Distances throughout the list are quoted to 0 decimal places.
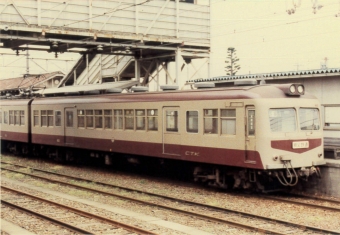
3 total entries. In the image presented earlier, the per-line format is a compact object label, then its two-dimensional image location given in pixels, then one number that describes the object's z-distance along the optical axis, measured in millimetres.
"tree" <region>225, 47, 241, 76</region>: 66938
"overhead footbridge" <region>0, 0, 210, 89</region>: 21000
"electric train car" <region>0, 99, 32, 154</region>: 24641
